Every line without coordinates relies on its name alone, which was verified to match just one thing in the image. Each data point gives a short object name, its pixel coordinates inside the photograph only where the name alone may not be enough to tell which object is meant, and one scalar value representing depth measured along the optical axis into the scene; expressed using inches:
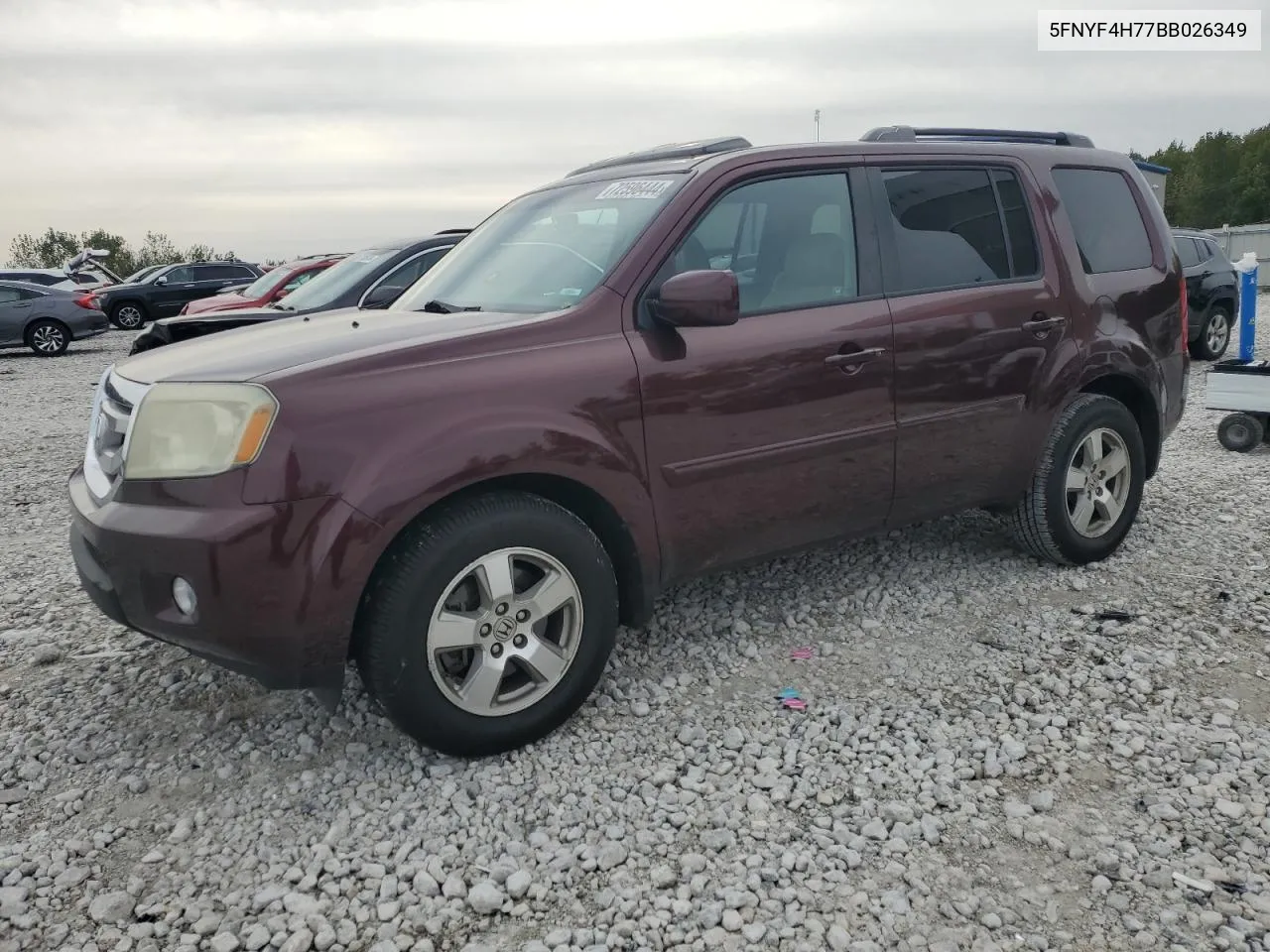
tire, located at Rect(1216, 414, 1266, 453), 279.9
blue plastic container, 415.9
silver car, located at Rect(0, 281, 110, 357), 714.2
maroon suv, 110.3
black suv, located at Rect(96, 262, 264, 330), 920.9
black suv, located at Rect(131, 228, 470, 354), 322.0
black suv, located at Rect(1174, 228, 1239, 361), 475.8
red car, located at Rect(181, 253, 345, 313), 460.2
